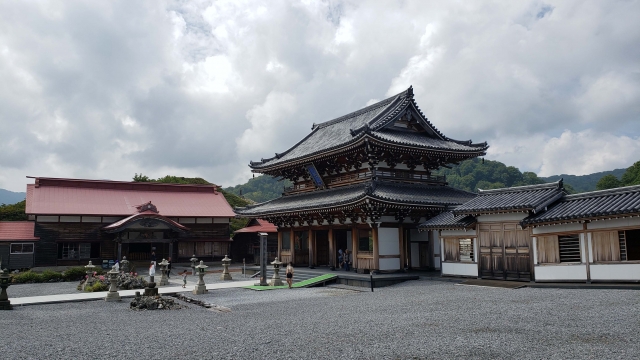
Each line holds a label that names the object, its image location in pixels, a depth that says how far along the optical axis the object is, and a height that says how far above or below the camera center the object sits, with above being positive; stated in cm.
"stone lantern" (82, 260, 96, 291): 2397 -194
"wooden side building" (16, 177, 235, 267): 3616 +144
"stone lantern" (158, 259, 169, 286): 2583 -197
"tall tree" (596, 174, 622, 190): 6750 +728
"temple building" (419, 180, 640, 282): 1711 -8
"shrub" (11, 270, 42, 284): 2748 -217
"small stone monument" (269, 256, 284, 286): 2425 -213
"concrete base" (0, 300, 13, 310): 1747 -238
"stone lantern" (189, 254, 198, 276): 3281 -190
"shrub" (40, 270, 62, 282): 2811 -216
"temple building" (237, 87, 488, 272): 2495 +265
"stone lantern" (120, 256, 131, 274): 2989 -164
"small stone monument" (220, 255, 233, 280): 2929 -218
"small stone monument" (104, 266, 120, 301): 1938 -210
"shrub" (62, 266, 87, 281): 2895 -210
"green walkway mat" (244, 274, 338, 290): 2369 -239
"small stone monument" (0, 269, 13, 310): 1727 -190
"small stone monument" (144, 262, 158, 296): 1806 -196
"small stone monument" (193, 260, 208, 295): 2118 -221
